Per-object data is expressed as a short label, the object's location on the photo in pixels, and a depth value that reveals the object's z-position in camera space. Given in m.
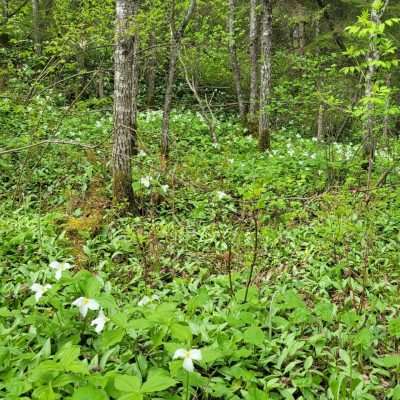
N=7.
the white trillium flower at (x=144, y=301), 3.55
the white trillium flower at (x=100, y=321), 2.67
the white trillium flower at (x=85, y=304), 2.71
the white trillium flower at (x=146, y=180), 4.68
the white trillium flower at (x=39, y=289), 2.87
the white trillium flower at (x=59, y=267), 3.03
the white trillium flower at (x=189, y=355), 2.23
